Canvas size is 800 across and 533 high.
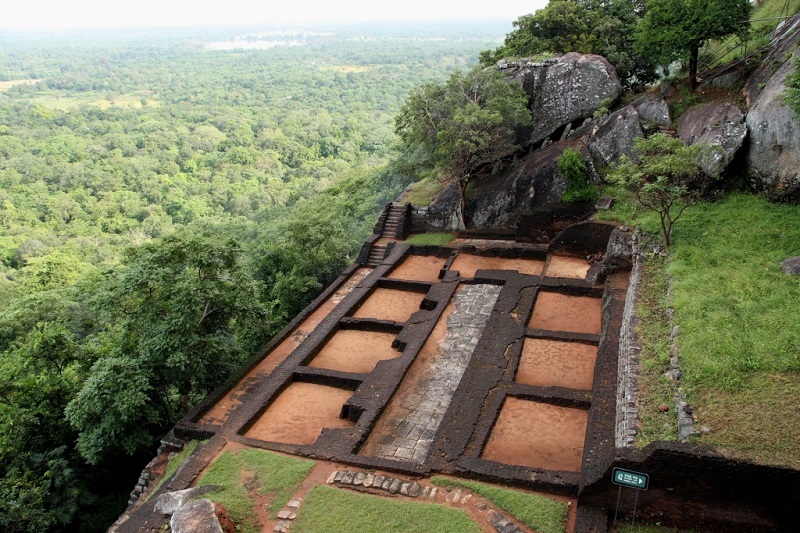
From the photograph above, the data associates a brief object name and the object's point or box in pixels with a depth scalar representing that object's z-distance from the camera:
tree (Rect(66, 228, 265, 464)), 10.74
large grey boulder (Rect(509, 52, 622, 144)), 18.39
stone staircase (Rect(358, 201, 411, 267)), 19.17
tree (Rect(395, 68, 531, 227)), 17.62
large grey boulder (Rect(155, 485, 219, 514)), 8.31
